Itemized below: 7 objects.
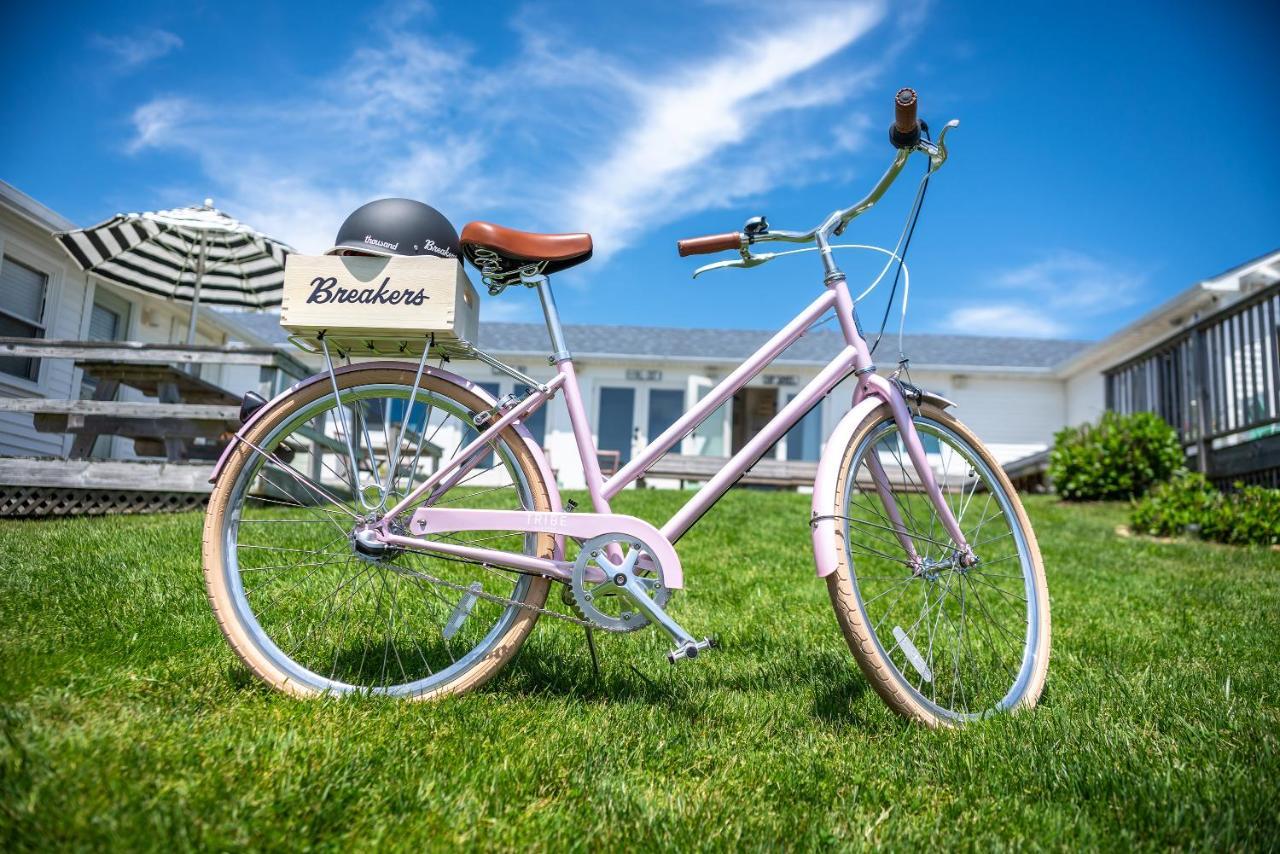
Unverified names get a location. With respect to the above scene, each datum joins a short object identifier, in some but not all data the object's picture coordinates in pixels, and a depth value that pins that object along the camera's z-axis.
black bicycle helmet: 2.14
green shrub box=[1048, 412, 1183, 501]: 8.23
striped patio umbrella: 7.77
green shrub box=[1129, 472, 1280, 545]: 5.93
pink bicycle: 2.04
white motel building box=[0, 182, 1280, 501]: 11.88
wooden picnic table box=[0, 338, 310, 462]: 6.43
